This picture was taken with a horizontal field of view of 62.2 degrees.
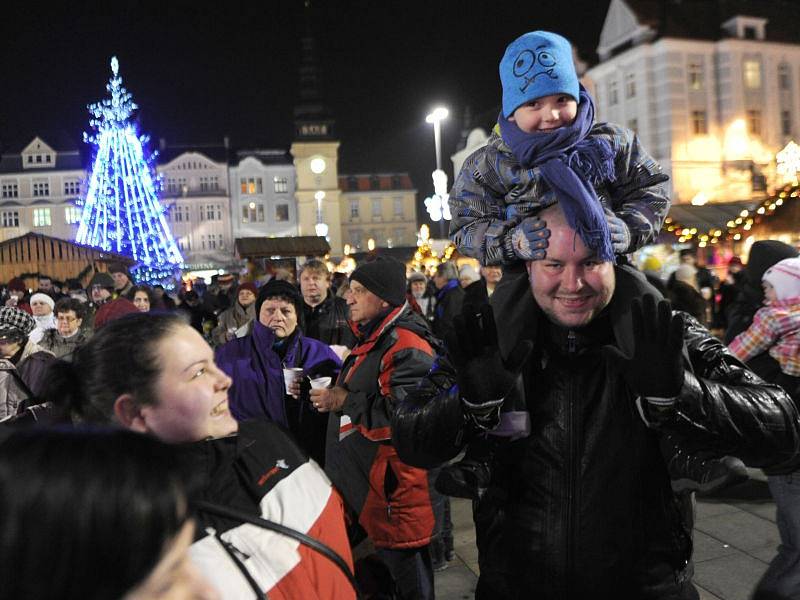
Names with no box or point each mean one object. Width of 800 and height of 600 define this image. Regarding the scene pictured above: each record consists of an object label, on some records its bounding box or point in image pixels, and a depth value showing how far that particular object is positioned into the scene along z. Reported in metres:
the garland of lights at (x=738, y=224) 15.95
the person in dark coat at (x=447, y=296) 9.11
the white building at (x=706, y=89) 35.69
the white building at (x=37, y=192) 66.50
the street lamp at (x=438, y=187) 22.01
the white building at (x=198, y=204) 69.44
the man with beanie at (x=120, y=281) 10.70
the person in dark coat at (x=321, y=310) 6.79
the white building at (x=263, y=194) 71.06
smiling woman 1.72
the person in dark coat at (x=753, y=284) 4.71
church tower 72.50
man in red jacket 3.86
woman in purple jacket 4.50
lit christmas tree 31.98
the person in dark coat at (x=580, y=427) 1.80
